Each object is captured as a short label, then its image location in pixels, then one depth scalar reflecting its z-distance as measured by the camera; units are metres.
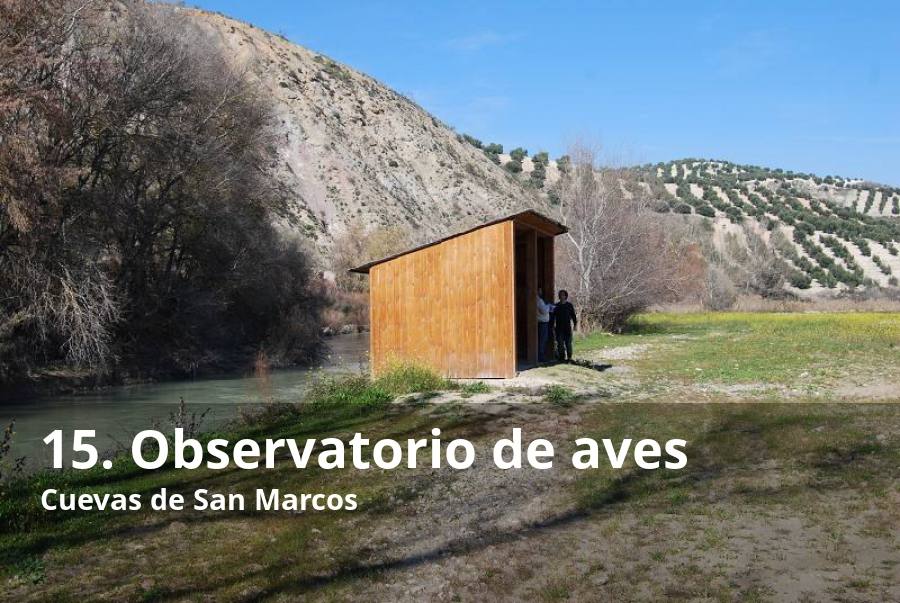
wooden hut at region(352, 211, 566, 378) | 17.41
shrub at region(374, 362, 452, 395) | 16.09
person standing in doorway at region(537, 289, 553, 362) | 20.14
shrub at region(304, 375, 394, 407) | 15.36
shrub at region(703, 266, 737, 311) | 55.53
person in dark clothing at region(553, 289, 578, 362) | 20.02
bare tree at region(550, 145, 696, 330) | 34.97
